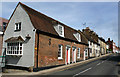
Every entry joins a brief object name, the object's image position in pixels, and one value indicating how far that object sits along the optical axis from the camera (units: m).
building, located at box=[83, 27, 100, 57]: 36.18
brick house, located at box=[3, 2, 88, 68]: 13.62
